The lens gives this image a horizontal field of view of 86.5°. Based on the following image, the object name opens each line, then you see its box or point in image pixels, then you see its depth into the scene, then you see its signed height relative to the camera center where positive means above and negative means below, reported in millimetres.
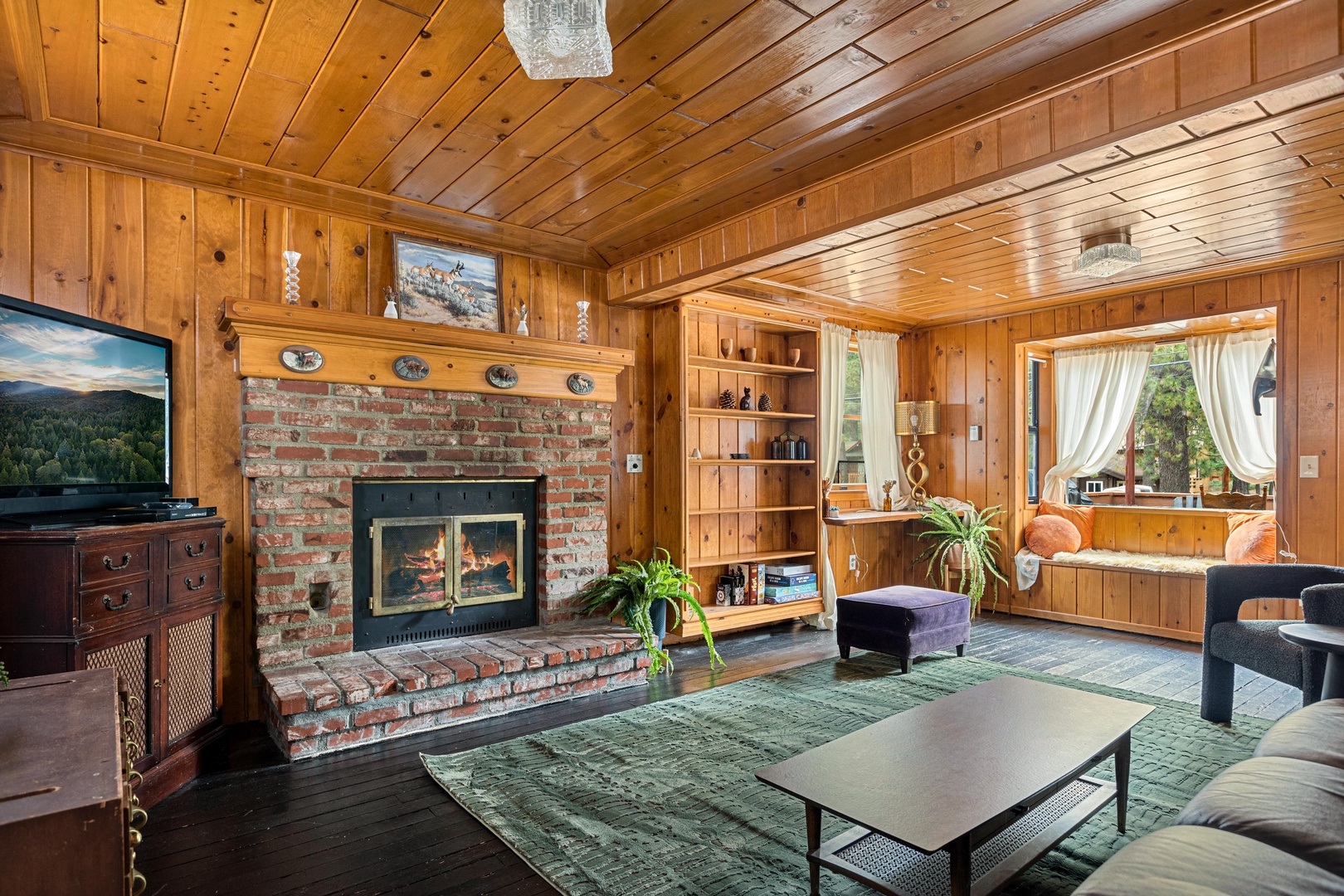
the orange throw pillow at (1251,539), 4594 -610
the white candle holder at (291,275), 3309 +827
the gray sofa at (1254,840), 1197 -745
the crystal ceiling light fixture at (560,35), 1582 +939
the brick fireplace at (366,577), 3123 -592
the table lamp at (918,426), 6094 +206
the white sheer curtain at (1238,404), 5180 +325
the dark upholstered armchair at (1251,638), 2811 -806
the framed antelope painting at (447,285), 3826 +923
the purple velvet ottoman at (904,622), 4098 -1025
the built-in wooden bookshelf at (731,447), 4730 +20
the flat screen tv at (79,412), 2412 +149
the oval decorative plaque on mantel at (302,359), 3307 +434
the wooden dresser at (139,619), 2266 -578
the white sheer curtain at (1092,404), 5863 +378
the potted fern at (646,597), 4059 -854
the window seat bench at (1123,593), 4939 -1068
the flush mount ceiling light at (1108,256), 3715 +1014
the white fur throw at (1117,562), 5070 -842
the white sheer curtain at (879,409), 5965 +343
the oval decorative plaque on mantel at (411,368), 3637 +428
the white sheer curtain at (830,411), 5379 +306
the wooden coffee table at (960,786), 1728 -888
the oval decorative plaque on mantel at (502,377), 3939 +414
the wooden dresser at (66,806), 933 -498
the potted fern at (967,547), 5496 -763
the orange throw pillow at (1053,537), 5719 -712
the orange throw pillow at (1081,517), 5992 -572
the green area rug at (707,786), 2105 -1246
